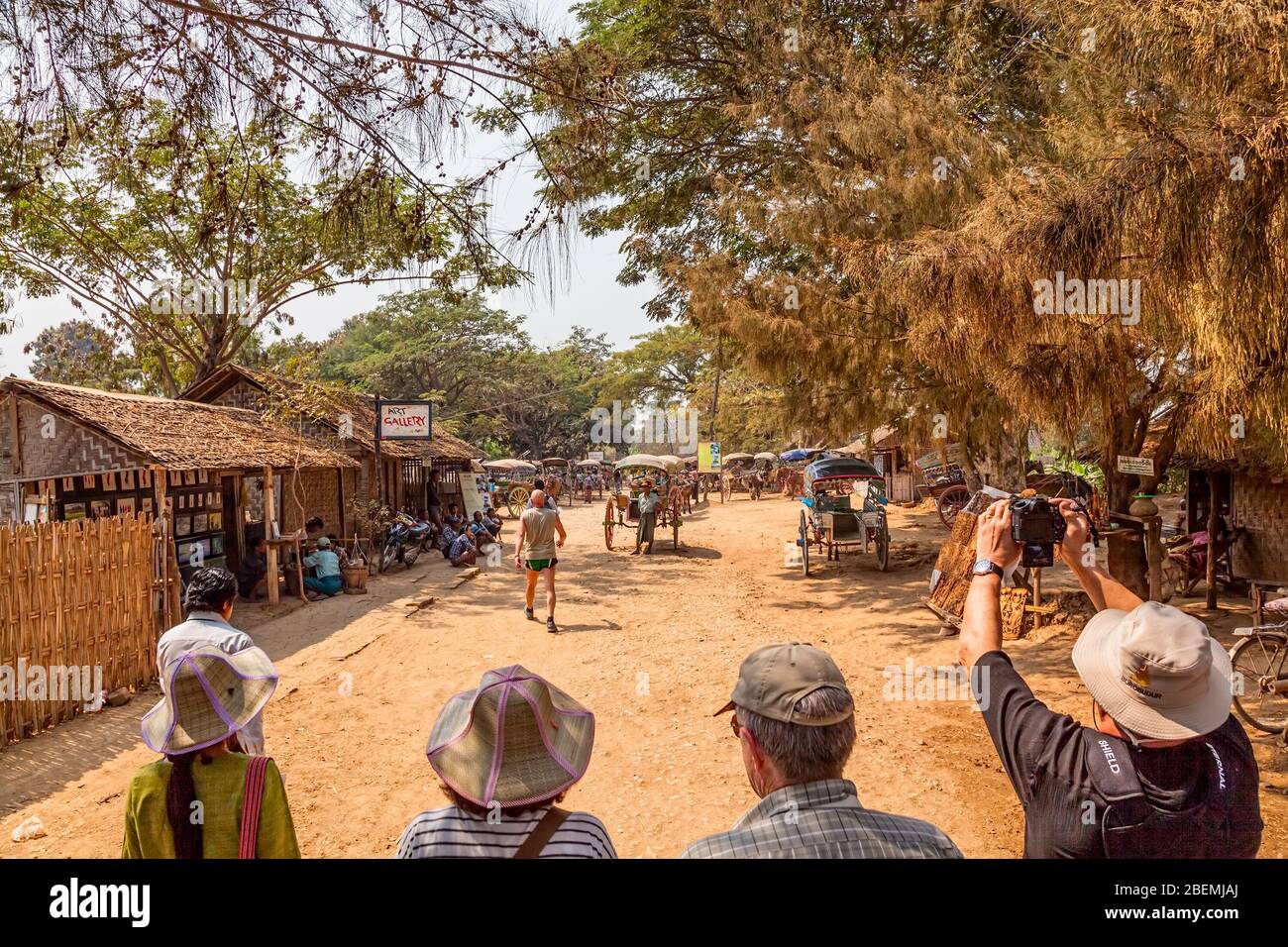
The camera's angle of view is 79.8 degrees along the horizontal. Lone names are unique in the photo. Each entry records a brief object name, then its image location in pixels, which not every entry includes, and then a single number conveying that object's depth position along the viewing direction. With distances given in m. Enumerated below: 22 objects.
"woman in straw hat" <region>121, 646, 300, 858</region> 2.06
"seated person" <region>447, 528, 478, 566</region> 15.20
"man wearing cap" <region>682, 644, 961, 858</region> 1.46
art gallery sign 15.34
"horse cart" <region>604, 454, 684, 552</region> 17.42
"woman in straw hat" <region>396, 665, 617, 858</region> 1.75
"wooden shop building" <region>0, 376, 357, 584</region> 9.28
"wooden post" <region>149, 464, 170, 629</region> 7.46
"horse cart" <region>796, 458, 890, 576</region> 13.42
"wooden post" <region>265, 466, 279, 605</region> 11.04
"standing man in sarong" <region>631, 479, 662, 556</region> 16.44
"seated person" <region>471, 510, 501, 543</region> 17.31
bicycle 5.36
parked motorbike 14.84
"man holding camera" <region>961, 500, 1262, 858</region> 1.66
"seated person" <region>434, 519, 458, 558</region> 16.64
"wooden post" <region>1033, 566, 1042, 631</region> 8.52
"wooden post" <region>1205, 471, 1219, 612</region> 9.04
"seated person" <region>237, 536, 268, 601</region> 11.45
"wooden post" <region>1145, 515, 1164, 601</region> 6.89
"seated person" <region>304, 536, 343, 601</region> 12.06
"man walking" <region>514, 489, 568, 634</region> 9.10
